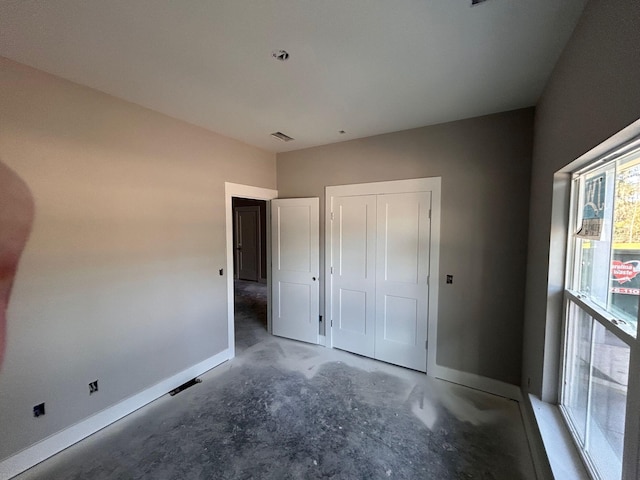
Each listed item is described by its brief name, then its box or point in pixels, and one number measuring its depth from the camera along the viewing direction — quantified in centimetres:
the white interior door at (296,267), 354
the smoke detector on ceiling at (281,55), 160
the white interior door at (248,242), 745
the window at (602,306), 109
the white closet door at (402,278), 285
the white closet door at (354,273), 317
